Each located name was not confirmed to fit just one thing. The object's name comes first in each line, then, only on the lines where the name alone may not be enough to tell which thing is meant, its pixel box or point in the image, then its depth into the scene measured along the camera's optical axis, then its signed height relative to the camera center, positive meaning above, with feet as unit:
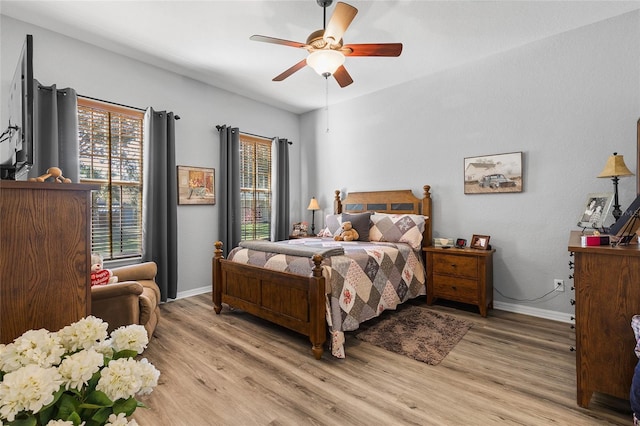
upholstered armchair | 6.96 -2.30
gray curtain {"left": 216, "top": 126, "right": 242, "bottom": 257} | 14.25 +0.90
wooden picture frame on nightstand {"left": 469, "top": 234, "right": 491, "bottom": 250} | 11.28 -1.27
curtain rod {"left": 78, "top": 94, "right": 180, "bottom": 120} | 10.76 +3.90
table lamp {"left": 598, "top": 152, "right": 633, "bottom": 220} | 8.18 +0.97
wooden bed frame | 7.97 -2.50
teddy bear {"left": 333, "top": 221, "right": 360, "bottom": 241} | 12.90 -1.08
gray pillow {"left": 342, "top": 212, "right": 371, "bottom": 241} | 13.10 -0.63
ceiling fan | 7.16 +4.02
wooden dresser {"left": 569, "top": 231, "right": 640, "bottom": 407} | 5.37 -1.99
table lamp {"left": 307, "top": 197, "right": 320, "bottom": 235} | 16.84 +0.03
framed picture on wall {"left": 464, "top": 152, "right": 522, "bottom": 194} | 11.17 +1.28
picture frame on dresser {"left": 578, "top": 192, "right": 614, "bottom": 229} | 8.14 -0.09
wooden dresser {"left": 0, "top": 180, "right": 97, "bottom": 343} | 3.88 -0.60
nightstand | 10.68 -2.45
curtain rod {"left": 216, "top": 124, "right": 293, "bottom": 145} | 14.34 +3.84
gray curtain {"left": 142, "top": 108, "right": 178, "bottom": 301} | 11.90 +0.37
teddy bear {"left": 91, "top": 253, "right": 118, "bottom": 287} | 7.88 -1.69
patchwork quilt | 8.29 -2.12
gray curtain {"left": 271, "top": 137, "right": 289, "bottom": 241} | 16.63 +0.91
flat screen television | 4.64 +1.45
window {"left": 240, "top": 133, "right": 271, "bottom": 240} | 15.83 +1.17
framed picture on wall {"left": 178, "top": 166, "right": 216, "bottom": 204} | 13.21 +1.06
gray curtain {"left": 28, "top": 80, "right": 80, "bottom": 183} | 9.37 +2.46
